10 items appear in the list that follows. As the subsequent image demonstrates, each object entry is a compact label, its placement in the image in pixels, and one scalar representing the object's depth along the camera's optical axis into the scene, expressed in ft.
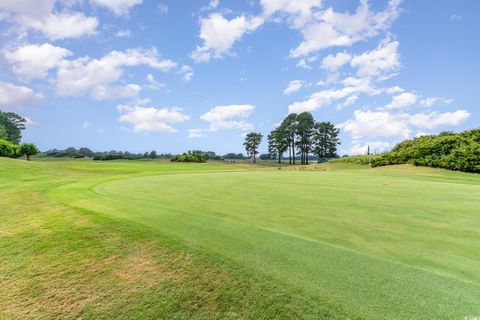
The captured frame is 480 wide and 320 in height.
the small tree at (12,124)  257.75
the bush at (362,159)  130.21
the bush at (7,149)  130.52
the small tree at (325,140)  241.35
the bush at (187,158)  205.32
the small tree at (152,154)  280.80
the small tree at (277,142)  236.43
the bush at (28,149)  144.77
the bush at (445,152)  77.94
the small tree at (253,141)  257.75
